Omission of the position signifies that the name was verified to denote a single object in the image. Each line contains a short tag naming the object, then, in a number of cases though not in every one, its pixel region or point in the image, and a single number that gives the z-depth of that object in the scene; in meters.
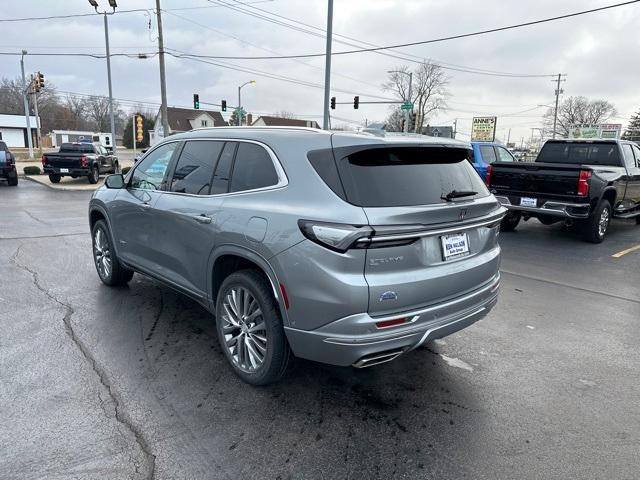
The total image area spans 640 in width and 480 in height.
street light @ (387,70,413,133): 31.07
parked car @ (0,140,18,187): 18.36
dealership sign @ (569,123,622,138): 46.57
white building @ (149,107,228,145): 79.00
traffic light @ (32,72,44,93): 28.50
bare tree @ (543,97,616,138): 81.88
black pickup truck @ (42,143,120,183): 19.28
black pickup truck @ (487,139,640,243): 8.34
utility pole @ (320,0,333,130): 16.88
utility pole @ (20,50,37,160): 31.69
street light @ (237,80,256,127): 38.80
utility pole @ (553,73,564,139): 69.44
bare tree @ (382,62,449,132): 74.45
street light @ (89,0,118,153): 24.45
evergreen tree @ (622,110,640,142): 68.71
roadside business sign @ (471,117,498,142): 50.19
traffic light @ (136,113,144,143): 26.30
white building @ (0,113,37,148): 67.00
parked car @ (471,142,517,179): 12.82
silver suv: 2.69
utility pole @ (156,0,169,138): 21.77
